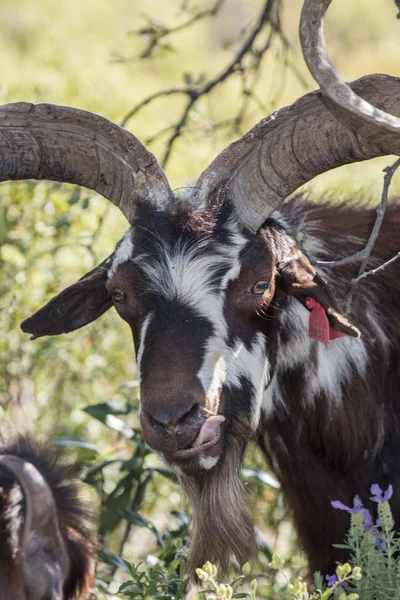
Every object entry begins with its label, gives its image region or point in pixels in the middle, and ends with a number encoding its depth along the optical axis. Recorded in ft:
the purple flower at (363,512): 29.05
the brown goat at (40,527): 31.48
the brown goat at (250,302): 28.17
